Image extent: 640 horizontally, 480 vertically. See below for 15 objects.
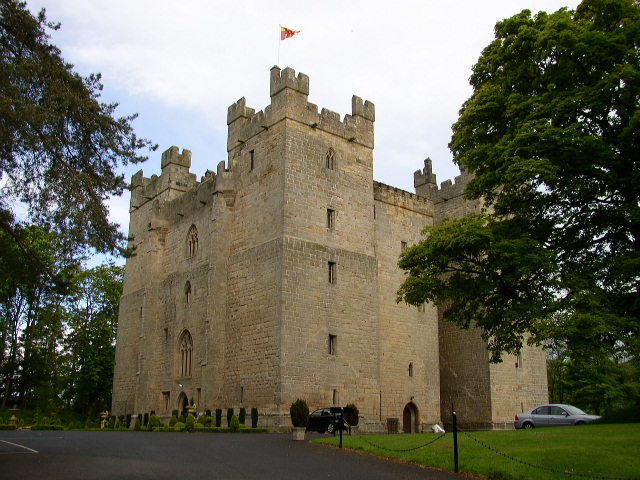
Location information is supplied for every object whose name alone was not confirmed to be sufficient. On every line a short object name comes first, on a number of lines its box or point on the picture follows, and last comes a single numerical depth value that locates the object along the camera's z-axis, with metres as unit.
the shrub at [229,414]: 27.82
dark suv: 23.58
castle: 28.12
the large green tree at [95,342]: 47.62
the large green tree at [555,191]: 16.33
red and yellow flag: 30.81
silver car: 23.84
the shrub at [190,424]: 26.94
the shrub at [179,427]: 27.03
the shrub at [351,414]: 26.02
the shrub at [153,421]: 30.48
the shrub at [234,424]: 25.72
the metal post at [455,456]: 12.79
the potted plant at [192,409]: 29.57
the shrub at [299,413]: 25.70
